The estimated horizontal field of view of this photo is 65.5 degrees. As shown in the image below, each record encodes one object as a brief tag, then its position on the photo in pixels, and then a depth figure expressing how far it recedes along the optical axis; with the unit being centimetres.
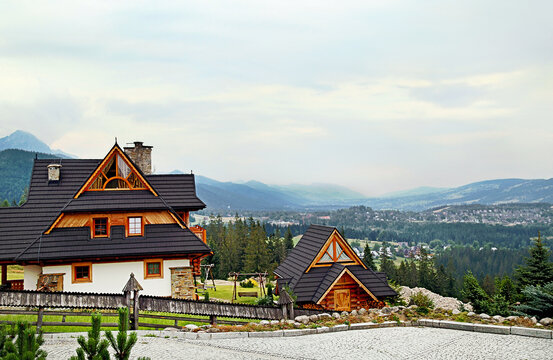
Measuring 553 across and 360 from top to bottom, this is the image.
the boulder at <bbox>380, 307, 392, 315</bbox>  1835
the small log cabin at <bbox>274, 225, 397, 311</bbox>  2430
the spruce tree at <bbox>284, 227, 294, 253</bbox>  8025
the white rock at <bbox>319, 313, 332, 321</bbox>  1739
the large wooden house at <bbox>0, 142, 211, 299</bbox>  2114
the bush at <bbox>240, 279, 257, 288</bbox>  4388
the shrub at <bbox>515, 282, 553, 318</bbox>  1636
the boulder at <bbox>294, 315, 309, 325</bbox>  1671
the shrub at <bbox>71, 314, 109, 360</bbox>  764
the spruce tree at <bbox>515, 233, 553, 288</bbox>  3338
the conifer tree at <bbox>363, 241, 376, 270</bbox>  6776
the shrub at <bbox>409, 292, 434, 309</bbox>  2545
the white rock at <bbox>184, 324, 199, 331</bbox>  1527
